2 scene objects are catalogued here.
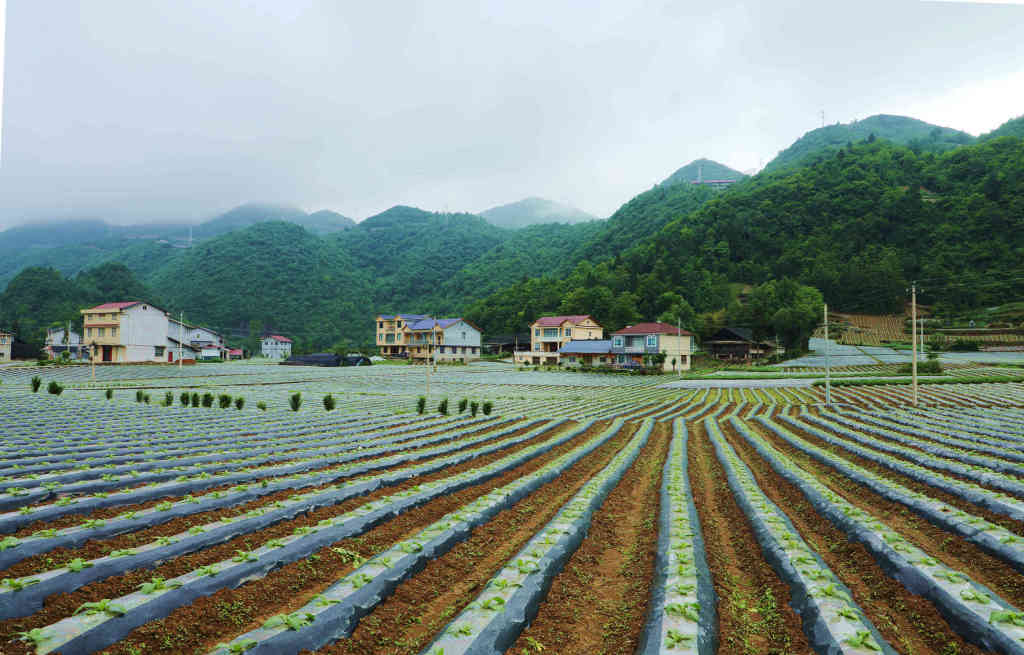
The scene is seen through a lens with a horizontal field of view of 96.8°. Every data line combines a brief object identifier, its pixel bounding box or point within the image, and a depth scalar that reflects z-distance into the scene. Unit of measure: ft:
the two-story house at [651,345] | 177.37
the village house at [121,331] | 157.69
